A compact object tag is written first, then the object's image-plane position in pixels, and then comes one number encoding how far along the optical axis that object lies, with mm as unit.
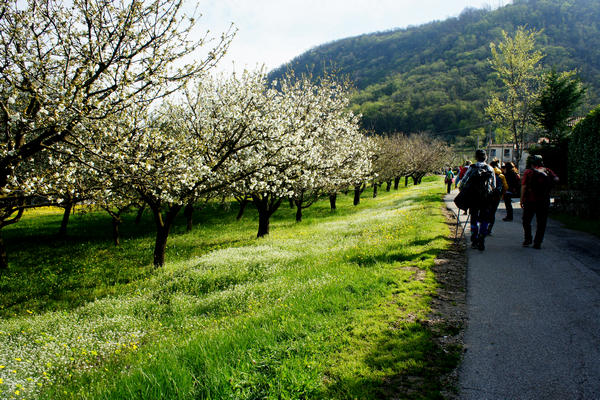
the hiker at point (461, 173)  10236
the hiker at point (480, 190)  9367
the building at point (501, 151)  98875
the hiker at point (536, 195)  9602
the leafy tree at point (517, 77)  32000
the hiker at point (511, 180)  13656
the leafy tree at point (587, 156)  15149
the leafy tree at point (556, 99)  32781
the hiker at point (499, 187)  10969
